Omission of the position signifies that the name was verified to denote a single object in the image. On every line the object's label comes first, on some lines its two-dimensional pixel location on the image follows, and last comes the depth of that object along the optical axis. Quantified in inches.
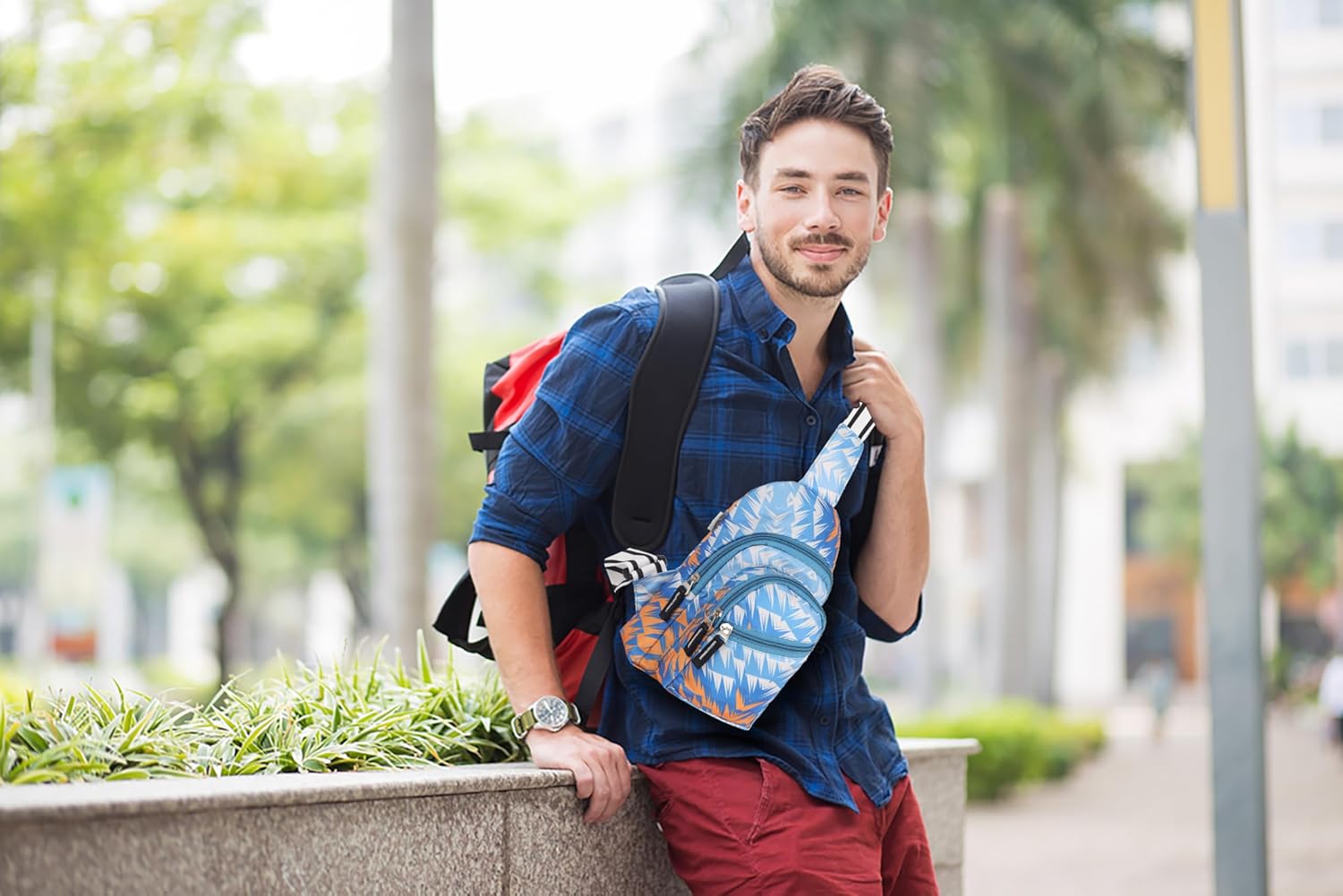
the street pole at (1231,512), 247.0
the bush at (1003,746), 726.4
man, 117.6
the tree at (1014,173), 778.8
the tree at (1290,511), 1823.3
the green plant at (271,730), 115.3
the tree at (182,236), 749.9
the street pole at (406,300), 408.8
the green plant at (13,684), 683.7
